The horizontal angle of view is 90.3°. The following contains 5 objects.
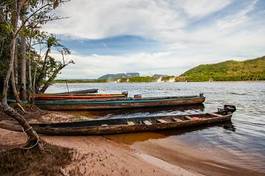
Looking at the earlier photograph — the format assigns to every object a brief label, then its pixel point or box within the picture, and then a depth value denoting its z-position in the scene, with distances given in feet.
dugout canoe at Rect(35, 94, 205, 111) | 36.17
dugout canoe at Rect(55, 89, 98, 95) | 55.34
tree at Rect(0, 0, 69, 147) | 10.84
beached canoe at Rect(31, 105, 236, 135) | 18.54
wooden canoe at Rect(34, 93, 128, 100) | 38.10
